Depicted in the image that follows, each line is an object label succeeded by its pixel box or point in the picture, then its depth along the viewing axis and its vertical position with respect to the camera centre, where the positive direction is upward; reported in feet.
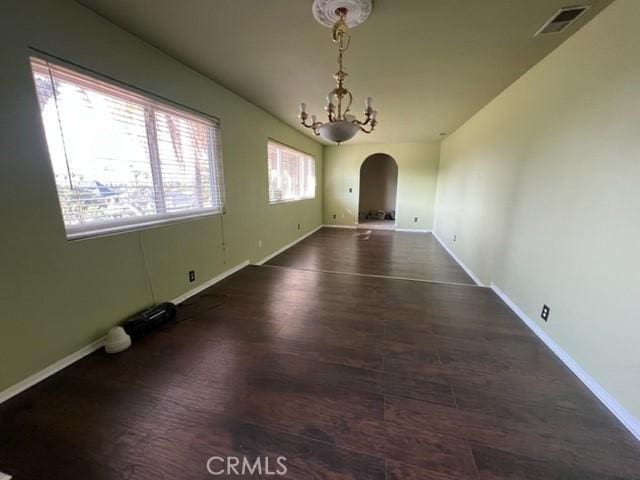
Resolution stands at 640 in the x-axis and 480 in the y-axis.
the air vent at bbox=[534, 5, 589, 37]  5.45 +3.86
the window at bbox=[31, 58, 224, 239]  5.59 +0.89
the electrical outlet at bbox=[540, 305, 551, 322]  6.88 -3.27
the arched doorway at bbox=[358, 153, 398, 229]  30.17 -0.01
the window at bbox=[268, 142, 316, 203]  15.48 +0.97
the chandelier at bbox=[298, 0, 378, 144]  5.34 +3.62
